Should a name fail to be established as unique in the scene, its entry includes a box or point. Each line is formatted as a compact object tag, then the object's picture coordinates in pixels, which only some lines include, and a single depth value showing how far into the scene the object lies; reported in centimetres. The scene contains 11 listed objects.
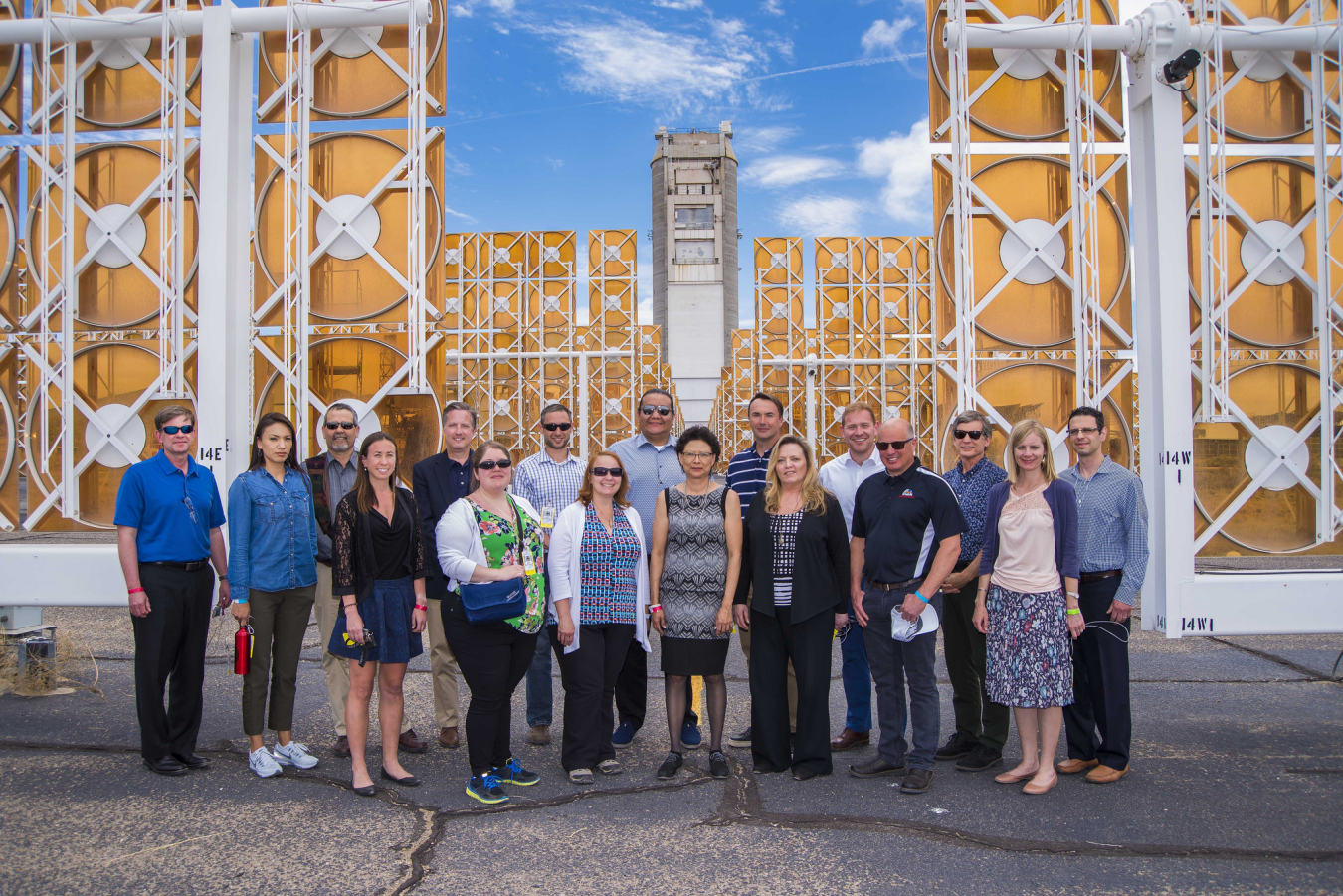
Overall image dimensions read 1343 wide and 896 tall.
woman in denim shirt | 457
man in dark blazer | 497
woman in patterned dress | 454
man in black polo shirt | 443
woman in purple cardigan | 434
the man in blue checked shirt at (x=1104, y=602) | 450
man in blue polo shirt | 456
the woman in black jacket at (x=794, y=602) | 455
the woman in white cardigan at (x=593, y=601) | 450
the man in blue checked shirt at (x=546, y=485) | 523
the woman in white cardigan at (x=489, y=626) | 415
